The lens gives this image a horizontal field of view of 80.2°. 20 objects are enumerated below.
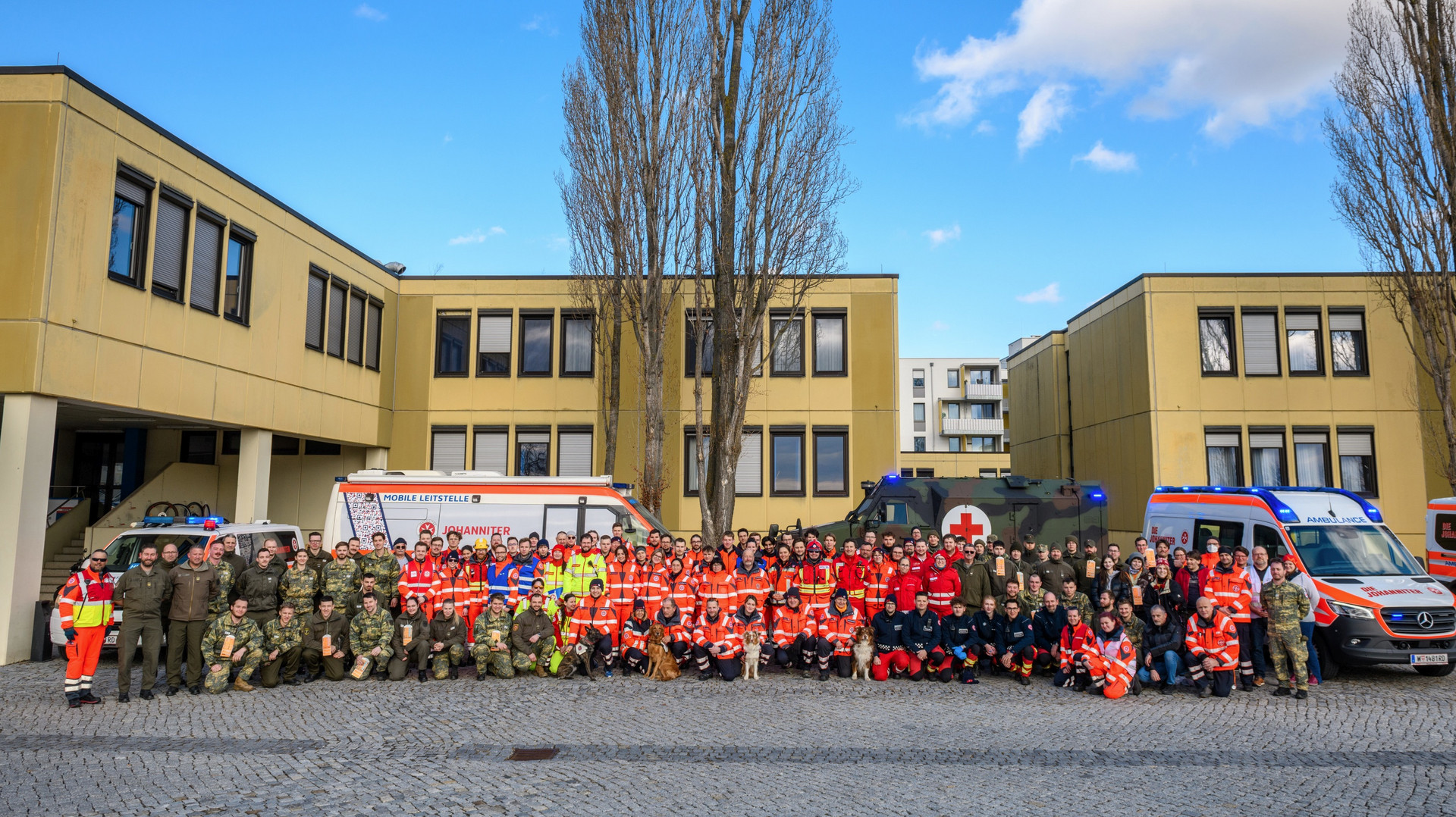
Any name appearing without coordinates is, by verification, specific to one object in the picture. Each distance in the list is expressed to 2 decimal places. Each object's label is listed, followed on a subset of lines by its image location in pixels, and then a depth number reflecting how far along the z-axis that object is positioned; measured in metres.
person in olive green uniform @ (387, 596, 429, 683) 10.42
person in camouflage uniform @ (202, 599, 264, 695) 9.72
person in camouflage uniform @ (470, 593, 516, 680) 10.56
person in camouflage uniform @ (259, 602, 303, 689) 10.00
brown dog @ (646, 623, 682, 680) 10.59
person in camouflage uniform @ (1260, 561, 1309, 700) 9.65
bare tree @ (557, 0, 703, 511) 17.52
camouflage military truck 15.16
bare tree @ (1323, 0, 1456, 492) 16.75
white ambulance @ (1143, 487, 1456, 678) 9.83
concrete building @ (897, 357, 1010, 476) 69.50
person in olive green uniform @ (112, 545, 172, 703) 9.45
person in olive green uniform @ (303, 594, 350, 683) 10.32
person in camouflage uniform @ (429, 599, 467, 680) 10.49
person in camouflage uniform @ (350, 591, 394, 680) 10.38
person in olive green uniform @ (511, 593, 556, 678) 10.62
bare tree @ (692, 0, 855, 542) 16.61
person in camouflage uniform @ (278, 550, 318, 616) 10.59
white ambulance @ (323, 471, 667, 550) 13.29
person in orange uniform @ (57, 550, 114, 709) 8.89
